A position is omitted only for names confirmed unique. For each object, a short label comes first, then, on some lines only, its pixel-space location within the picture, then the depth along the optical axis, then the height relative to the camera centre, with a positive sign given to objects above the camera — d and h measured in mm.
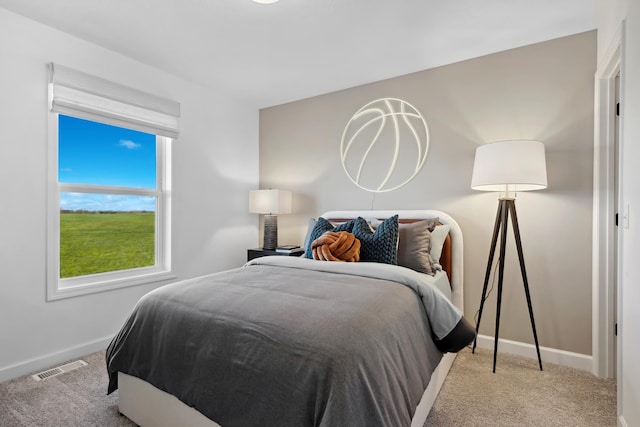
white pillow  2643 -236
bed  1163 -570
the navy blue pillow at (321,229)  2692 -138
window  2477 +224
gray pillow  2438 -266
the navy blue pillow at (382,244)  2396 -230
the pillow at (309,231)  2947 -183
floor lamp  2207 +251
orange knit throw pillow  2406 -262
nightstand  3453 -440
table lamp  3602 +52
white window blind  2410 +880
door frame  2223 -113
